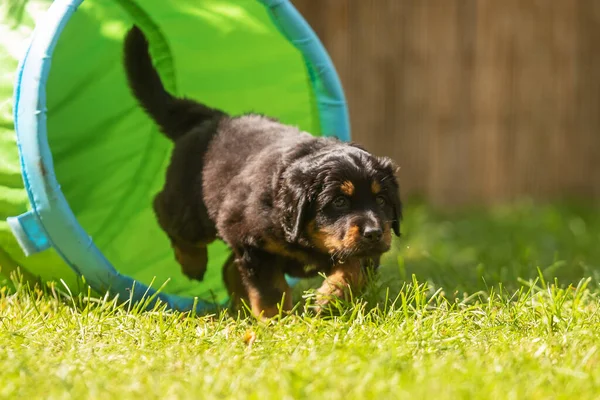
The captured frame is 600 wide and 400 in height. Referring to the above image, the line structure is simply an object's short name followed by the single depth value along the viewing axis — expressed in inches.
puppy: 266.0
